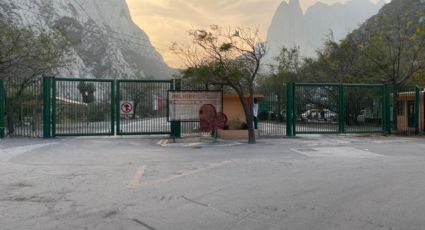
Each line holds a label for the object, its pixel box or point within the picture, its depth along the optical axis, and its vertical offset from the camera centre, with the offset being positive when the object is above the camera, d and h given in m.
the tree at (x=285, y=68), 39.19 +4.28
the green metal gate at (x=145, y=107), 19.56 +0.36
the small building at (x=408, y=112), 23.55 +0.13
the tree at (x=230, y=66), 17.80 +2.00
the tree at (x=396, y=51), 26.28 +3.81
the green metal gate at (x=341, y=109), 21.77 +0.28
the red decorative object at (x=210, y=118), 18.52 -0.12
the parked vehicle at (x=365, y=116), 22.86 -0.07
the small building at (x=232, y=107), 20.94 +0.37
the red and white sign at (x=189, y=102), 19.06 +0.56
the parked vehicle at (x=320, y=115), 22.58 -0.01
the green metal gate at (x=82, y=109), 19.16 +0.29
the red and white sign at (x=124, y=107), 19.30 +0.36
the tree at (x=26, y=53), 21.80 +3.13
